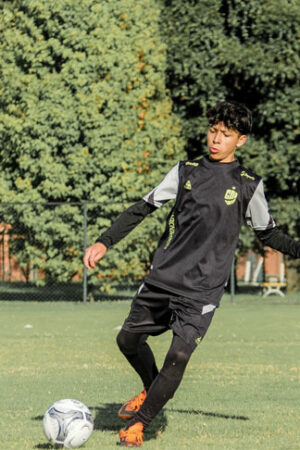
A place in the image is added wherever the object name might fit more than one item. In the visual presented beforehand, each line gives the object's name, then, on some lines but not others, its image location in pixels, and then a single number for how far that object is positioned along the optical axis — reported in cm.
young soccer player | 1182
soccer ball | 1186
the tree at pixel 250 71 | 5231
